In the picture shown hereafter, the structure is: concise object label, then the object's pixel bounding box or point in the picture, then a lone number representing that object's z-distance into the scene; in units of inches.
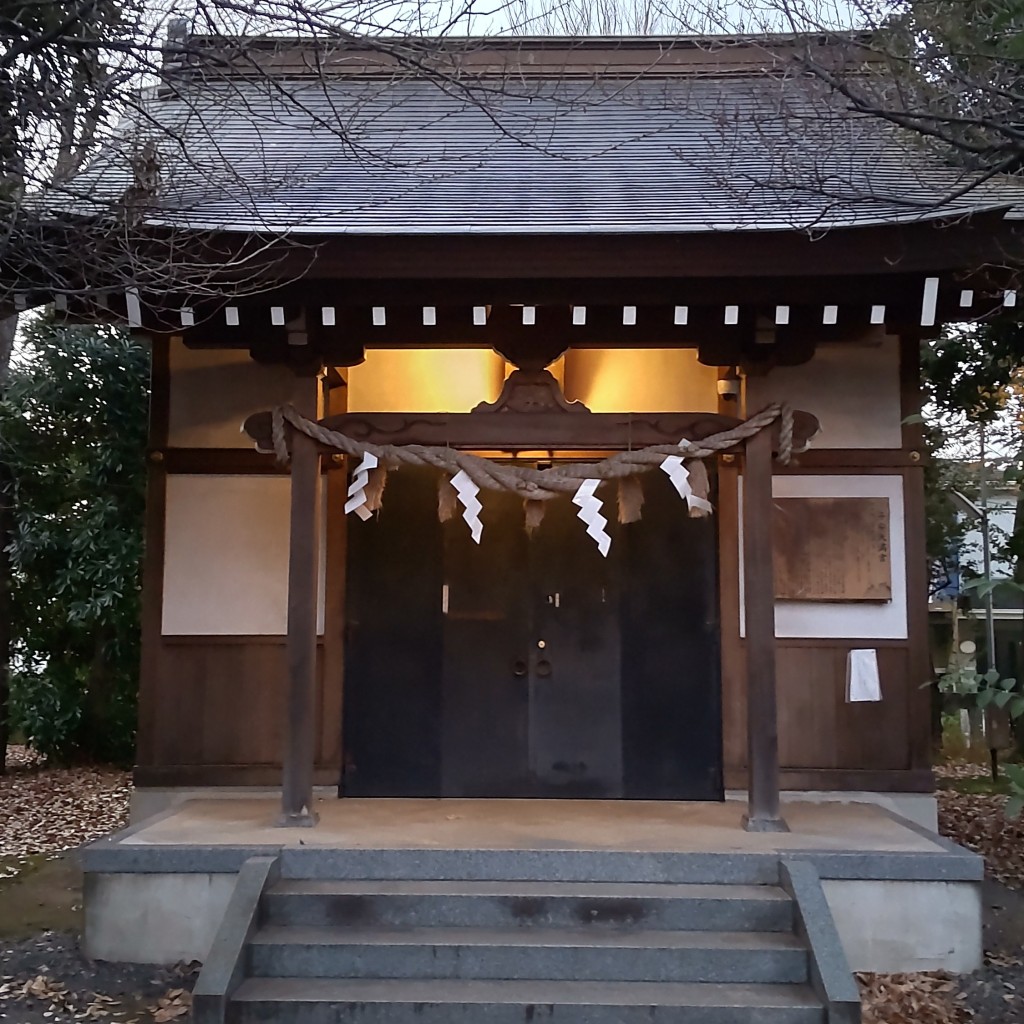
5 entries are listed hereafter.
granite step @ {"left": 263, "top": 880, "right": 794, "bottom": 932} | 167.3
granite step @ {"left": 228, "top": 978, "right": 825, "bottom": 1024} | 147.8
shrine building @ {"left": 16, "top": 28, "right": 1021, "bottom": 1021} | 187.0
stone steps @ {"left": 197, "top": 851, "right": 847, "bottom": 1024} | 149.4
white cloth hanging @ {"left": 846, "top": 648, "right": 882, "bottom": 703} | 230.1
